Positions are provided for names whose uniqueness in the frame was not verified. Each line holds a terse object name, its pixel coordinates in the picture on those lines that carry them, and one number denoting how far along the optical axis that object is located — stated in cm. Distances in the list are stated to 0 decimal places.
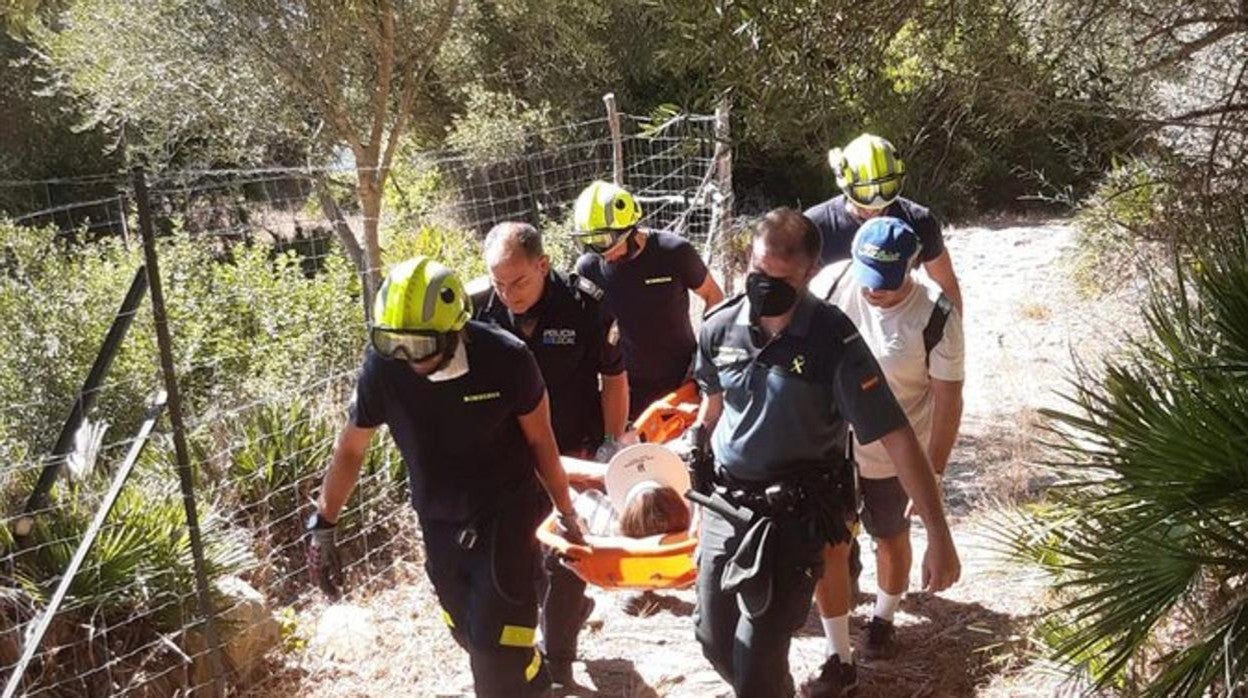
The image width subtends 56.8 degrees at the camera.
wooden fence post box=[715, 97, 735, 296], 789
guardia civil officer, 329
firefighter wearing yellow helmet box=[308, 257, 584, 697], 344
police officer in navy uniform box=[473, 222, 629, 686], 418
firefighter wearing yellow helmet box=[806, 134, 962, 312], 477
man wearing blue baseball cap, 389
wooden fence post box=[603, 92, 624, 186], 780
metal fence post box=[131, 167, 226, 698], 411
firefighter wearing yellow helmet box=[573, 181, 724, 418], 512
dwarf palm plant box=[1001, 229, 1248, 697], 274
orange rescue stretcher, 357
